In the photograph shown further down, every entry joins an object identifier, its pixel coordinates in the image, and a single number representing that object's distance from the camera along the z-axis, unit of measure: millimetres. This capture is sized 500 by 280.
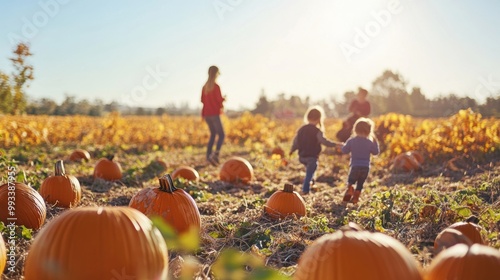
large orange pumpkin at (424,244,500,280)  2137
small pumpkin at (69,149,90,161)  9961
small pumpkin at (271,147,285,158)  11781
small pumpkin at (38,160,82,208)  4754
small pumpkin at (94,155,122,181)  7199
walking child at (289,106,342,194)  7336
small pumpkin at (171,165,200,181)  7309
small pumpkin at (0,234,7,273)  2543
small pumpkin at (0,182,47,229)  3734
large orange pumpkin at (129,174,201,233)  3885
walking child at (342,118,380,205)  6422
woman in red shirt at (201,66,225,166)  10469
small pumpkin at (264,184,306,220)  4785
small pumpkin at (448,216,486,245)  3129
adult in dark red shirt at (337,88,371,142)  10962
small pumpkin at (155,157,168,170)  8836
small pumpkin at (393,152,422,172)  8734
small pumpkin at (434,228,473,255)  2749
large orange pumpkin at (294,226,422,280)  2068
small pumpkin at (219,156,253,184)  7523
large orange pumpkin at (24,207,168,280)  2221
